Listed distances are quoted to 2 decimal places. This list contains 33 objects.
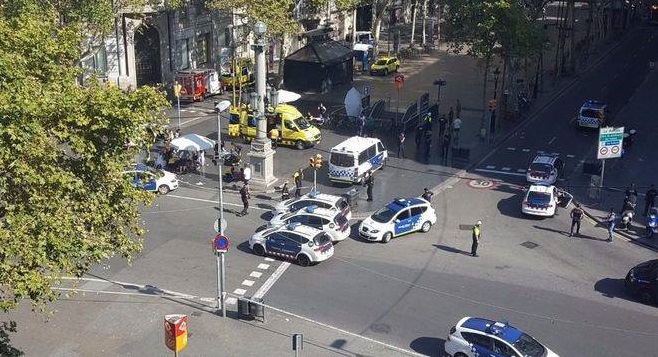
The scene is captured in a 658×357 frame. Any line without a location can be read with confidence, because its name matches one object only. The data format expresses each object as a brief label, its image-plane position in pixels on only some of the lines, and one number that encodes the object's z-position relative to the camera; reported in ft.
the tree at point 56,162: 52.26
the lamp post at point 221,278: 81.33
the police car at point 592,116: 157.98
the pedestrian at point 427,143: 141.08
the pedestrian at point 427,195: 114.60
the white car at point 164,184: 122.11
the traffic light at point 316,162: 114.11
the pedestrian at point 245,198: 112.88
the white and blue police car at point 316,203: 108.06
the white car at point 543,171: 125.18
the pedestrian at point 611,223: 103.86
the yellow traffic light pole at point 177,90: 158.20
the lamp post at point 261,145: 124.88
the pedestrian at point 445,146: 142.20
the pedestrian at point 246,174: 120.47
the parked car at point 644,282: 86.33
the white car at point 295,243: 95.09
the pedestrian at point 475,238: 98.17
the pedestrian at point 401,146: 140.93
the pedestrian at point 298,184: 118.32
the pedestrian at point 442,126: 150.92
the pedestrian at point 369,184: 119.85
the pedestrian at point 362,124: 151.84
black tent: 191.21
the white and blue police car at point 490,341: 70.49
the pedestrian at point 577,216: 105.50
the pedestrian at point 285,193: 118.01
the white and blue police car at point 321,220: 102.27
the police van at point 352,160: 124.88
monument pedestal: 125.70
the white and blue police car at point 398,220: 104.27
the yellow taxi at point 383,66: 212.84
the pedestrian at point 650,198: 112.06
